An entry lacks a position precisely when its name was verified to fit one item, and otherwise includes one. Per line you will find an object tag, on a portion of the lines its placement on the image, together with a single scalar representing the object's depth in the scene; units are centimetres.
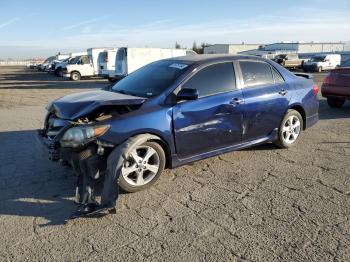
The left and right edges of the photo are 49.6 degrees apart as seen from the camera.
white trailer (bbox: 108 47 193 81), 2167
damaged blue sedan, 445
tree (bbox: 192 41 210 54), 7369
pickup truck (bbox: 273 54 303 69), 3812
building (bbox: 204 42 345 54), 6688
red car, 1007
